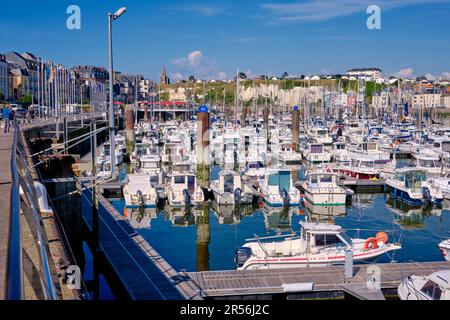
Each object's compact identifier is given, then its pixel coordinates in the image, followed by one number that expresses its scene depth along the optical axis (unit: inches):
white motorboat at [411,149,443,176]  1662.2
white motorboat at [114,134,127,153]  2279.8
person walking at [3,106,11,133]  1251.8
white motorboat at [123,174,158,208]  1283.2
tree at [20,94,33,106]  4007.4
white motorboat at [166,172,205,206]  1293.1
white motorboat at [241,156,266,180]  1621.6
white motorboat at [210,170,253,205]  1304.1
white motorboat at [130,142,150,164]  2012.8
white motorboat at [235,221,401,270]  767.1
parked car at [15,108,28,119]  2715.6
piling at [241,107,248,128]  3137.3
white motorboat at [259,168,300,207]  1291.8
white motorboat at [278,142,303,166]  2086.6
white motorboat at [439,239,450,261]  835.4
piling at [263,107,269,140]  2764.0
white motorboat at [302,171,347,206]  1306.6
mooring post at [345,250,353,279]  665.6
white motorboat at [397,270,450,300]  557.9
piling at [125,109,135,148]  2596.0
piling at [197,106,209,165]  1635.1
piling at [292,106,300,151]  2320.5
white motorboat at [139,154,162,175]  1737.2
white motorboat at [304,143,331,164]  2070.6
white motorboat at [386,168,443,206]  1341.0
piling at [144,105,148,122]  4134.8
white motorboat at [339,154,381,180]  1657.2
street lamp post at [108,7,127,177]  613.2
